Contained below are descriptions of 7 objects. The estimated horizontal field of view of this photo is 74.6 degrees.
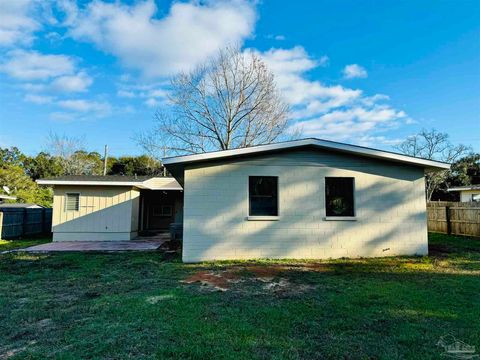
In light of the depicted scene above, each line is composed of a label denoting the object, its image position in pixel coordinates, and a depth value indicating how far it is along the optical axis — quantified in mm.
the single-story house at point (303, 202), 8891
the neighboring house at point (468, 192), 21816
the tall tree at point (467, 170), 28406
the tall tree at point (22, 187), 23656
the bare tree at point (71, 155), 30953
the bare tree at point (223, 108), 21016
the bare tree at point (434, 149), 28453
